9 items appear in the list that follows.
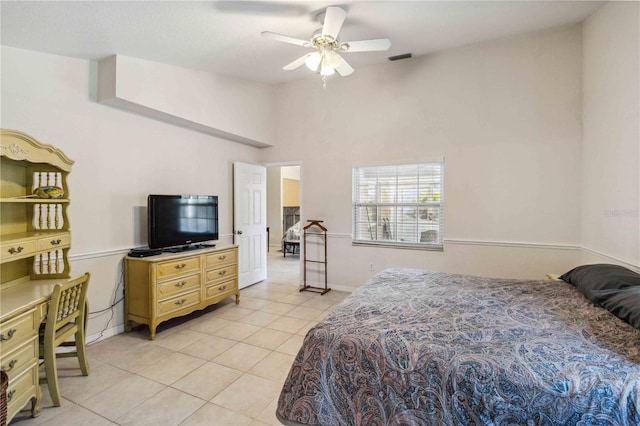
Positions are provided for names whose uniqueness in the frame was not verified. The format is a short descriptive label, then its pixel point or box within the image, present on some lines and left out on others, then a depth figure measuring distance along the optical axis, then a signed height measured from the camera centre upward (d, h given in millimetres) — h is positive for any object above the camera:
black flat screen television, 3455 -174
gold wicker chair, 2064 -868
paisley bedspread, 1211 -705
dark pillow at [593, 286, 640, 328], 1579 -536
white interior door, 4945 -231
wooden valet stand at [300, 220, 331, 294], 4969 -564
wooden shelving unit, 1810 -319
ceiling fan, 2545 +1490
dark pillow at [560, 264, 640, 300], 1954 -481
